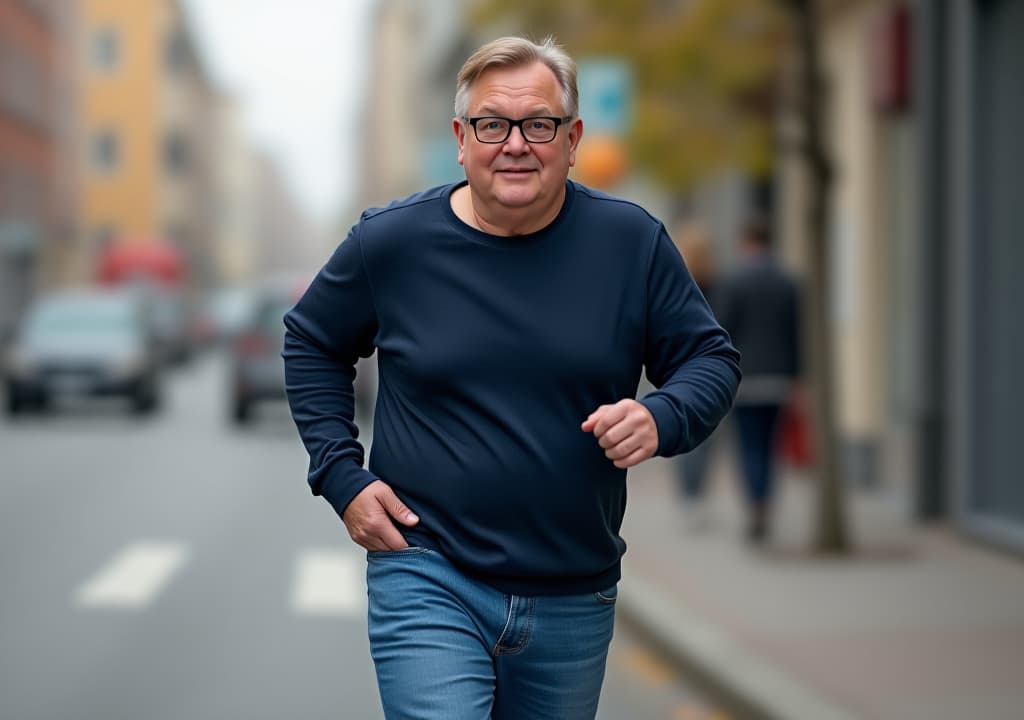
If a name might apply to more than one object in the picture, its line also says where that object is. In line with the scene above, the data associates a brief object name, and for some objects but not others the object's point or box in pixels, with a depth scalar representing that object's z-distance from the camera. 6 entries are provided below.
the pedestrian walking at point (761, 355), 11.13
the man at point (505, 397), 3.49
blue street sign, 13.11
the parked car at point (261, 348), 23.39
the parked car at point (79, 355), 24.86
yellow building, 74.00
